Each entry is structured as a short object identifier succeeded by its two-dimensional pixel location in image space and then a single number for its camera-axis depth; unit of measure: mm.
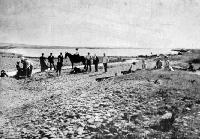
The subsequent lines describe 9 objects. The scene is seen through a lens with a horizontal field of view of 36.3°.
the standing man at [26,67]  28808
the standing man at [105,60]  32375
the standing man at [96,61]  33356
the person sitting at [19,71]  29728
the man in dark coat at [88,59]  33194
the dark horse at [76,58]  36094
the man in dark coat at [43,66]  34469
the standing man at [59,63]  31106
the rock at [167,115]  12962
